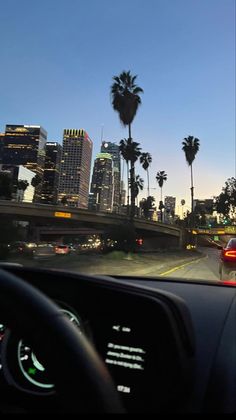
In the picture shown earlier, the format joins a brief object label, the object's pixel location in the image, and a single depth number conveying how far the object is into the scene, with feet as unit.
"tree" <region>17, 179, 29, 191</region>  483.51
